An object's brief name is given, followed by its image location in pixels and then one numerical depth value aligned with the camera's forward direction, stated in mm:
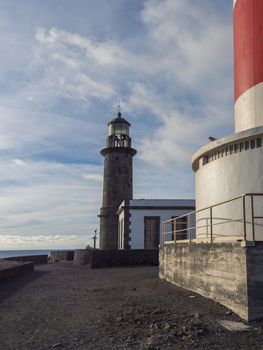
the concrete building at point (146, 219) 25580
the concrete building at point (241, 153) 9914
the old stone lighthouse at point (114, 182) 29906
